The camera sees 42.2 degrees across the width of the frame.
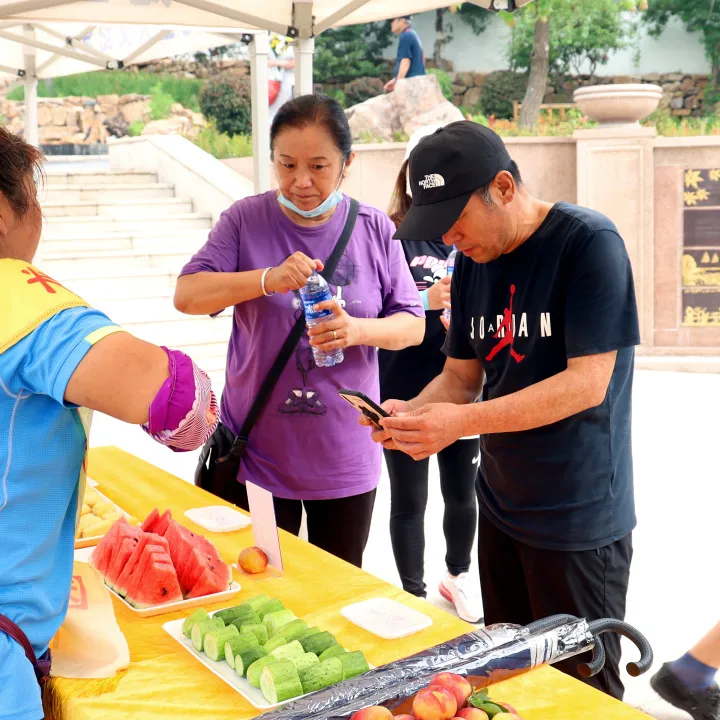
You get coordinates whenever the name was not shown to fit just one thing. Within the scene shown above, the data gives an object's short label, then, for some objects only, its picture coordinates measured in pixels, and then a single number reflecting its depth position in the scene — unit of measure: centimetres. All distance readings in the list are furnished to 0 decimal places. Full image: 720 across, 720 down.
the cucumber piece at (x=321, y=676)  154
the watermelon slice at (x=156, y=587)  195
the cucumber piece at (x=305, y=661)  156
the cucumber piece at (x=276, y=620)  173
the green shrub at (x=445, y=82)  2317
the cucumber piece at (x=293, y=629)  169
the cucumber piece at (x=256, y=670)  157
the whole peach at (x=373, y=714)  135
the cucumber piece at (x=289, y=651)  159
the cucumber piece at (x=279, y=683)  152
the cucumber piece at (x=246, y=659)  161
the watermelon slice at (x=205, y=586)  198
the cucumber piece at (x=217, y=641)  167
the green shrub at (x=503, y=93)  2305
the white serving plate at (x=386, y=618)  180
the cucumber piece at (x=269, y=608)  180
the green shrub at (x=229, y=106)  1950
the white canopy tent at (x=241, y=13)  389
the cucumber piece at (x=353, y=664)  158
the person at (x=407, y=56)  1439
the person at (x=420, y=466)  366
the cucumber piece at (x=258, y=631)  170
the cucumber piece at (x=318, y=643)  164
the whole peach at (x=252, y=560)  213
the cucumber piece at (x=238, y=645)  164
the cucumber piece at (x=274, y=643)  164
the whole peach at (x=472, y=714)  135
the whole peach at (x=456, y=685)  139
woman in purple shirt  262
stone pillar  973
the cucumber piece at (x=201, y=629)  171
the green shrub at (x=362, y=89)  2386
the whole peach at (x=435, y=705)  135
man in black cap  199
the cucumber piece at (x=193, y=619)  176
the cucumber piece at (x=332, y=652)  162
